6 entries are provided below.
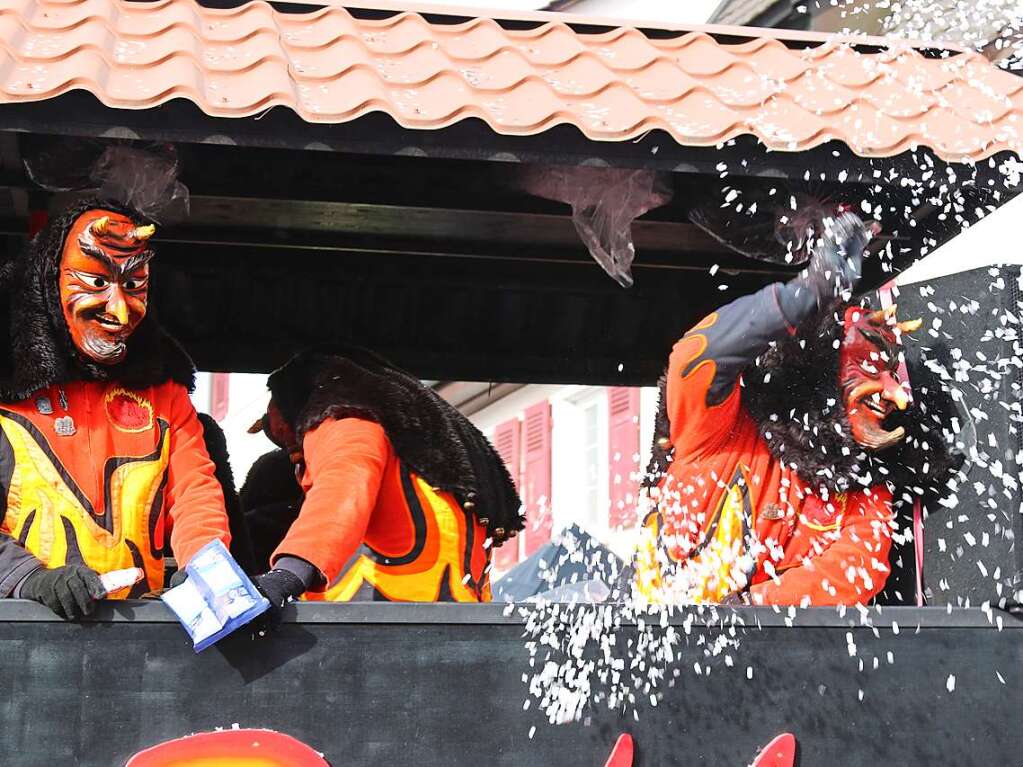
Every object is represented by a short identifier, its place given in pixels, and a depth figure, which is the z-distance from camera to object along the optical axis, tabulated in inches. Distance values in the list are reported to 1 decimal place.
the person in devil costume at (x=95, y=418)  287.3
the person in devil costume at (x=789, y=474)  330.6
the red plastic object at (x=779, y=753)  278.2
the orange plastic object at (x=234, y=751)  253.8
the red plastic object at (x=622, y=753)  272.4
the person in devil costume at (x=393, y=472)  317.4
